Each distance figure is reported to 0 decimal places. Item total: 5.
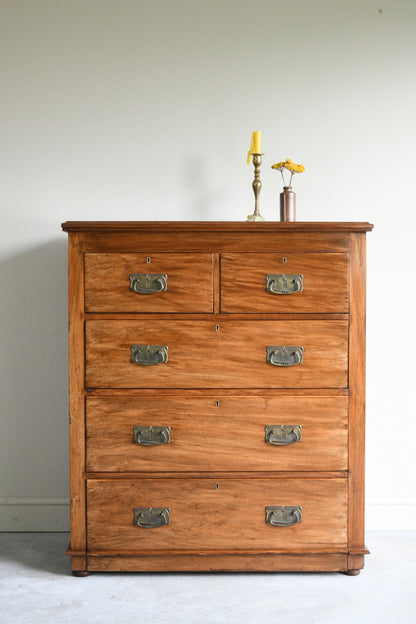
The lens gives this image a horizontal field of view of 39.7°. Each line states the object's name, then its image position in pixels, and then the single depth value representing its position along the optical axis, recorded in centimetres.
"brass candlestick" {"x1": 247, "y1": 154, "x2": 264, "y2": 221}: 244
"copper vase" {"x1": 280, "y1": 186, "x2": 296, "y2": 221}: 239
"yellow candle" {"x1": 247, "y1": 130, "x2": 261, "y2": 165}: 241
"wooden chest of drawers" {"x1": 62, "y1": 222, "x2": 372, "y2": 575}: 211
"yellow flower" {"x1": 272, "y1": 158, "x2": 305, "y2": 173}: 241
